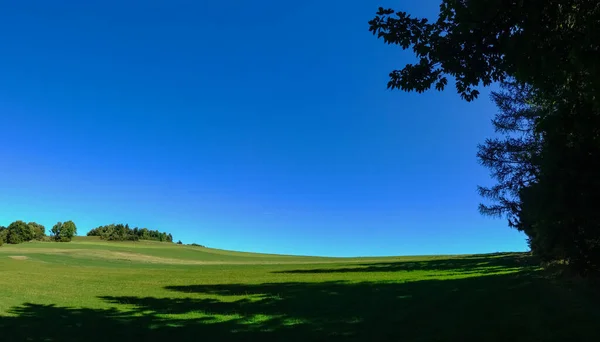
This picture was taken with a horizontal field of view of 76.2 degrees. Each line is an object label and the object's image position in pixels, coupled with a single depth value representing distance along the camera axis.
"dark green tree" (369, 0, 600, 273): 6.93
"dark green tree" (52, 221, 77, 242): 121.99
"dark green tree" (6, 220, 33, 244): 97.81
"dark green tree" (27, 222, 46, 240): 111.19
